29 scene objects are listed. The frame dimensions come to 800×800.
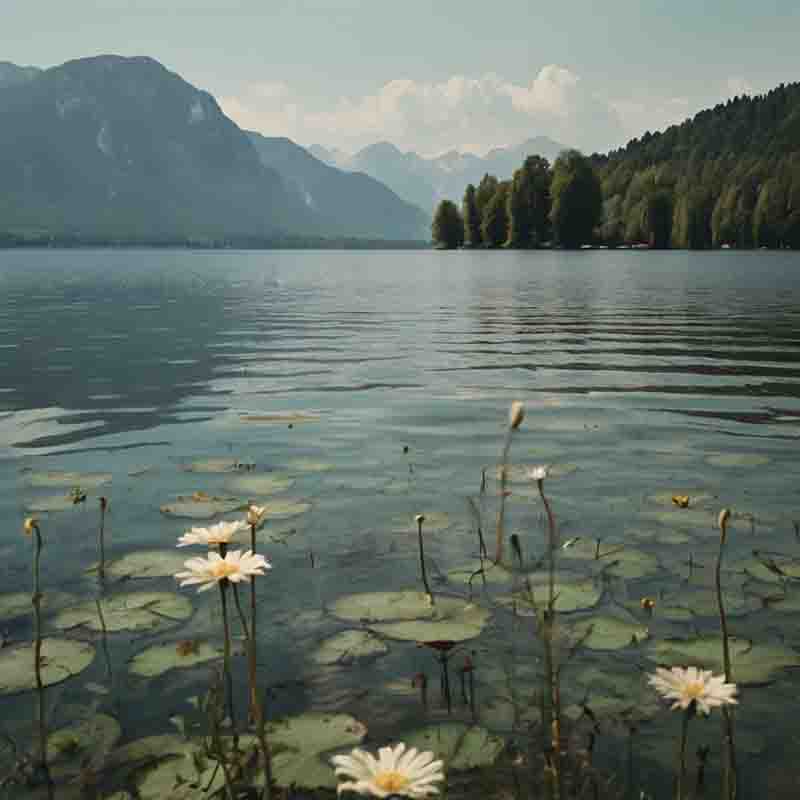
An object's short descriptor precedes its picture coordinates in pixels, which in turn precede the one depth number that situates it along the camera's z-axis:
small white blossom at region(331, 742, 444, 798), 2.42
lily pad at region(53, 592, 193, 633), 6.08
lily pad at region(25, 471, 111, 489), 10.18
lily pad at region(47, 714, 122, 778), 4.43
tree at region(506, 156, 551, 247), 143.88
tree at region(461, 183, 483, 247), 151.38
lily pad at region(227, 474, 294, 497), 9.75
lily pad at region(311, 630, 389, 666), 5.59
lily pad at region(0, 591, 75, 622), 6.25
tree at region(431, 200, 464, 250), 156.12
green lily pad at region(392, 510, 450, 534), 8.35
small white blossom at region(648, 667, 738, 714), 2.98
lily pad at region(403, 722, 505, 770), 4.34
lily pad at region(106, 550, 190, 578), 7.11
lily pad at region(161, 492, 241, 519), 8.74
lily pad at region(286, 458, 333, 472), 10.91
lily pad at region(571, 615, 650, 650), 5.66
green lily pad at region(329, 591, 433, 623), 6.17
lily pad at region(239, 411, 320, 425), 14.34
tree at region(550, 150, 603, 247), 140.50
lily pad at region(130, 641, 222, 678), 5.38
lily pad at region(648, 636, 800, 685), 5.28
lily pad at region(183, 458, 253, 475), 10.85
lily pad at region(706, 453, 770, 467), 11.02
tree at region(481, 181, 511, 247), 147.88
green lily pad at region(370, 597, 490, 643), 5.78
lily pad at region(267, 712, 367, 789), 4.22
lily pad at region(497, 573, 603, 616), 6.27
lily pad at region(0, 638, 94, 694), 5.25
